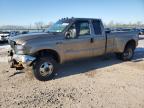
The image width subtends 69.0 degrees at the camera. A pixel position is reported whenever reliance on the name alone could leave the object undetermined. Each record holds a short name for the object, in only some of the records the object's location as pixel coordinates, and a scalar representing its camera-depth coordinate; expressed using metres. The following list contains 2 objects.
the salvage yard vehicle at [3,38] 9.89
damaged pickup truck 3.11
